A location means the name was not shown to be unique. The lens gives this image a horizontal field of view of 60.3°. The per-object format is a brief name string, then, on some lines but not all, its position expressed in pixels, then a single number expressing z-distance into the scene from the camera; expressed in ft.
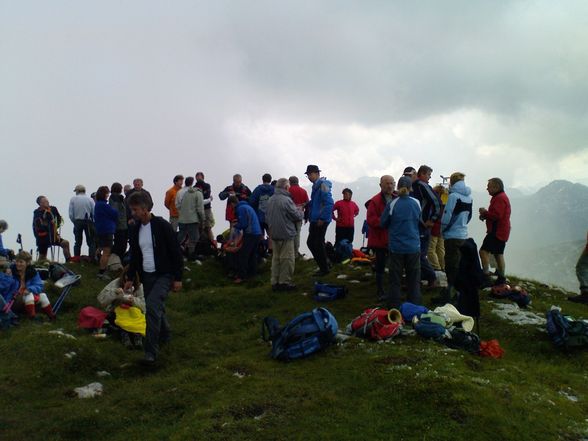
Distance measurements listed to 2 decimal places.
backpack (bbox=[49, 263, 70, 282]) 54.28
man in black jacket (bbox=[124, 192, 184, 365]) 32.71
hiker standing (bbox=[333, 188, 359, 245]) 67.56
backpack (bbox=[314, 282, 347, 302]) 48.21
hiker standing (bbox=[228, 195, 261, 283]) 58.75
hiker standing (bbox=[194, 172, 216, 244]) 74.13
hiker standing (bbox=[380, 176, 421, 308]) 40.22
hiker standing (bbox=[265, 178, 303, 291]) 51.98
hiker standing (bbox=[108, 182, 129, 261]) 64.39
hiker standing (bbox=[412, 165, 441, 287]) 45.96
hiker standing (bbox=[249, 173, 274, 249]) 66.90
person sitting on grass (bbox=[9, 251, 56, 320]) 43.19
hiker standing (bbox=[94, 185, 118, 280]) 60.95
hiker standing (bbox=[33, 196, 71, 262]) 64.13
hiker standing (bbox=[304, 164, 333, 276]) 54.49
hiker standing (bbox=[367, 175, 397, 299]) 45.14
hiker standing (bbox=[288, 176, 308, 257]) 63.10
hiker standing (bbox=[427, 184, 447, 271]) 52.54
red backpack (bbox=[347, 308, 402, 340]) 34.27
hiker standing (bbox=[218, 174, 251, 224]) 70.90
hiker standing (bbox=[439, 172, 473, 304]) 43.11
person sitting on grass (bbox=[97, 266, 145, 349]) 38.58
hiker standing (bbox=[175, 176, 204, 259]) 67.21
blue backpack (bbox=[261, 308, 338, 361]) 32.45
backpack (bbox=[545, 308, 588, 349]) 34.06
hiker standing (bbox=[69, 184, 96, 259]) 65.16
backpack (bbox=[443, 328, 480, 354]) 32.76
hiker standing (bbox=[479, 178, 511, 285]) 48.10
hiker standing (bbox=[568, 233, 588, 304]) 47.87
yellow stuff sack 38.70
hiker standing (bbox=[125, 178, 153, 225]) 62.95
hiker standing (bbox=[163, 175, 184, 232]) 71.26
